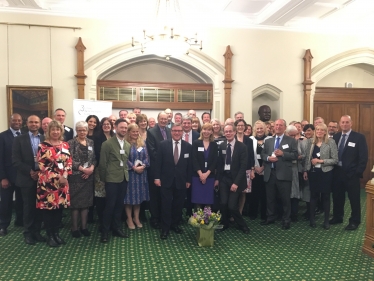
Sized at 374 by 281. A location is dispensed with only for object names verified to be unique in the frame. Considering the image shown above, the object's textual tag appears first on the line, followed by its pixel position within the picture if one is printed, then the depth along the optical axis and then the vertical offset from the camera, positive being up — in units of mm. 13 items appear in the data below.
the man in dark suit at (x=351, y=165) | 4398 -487
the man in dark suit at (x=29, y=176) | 3771 -548
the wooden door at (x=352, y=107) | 7965 +540
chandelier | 5164 +1432
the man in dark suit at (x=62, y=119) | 4832 +142
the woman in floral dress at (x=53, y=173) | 3535 -480
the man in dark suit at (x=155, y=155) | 4399 -352
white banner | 6078 +380
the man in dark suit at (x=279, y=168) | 4438 -542
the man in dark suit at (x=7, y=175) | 4195 -600
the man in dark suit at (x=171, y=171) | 4043 -523
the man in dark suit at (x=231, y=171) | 4211 -544
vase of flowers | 3762 -1101
